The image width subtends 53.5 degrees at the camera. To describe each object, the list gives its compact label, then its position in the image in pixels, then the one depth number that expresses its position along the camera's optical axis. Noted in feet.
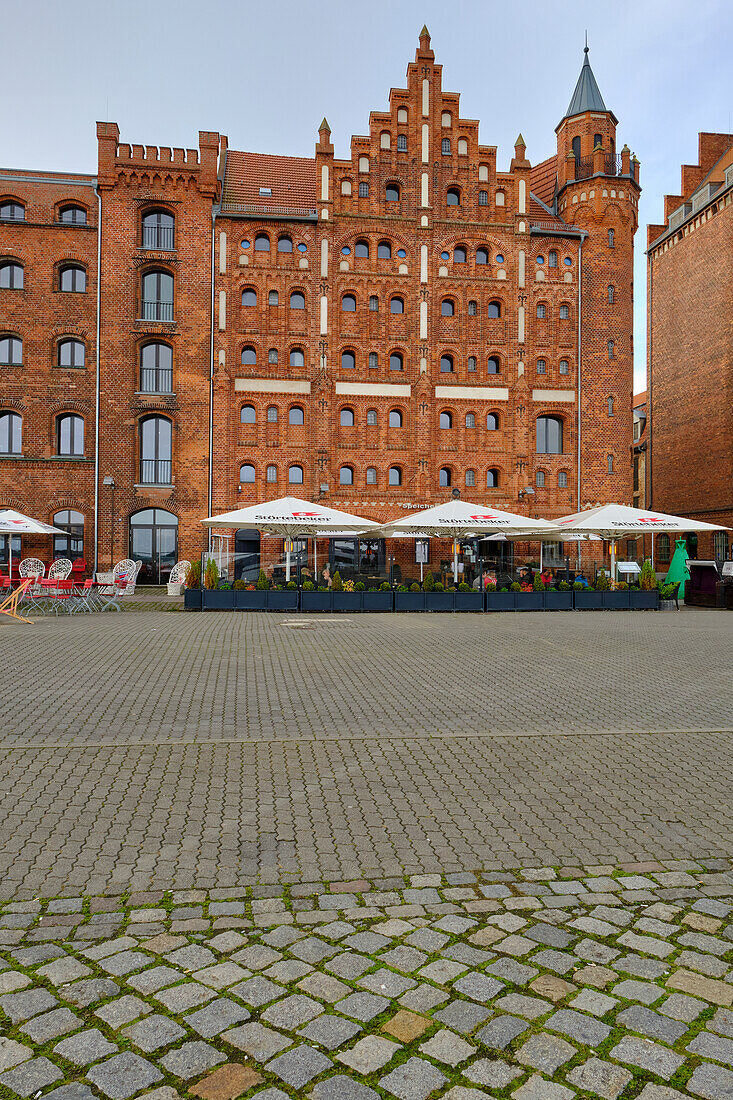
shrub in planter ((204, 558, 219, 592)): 67.77
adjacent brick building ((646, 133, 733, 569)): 111.45
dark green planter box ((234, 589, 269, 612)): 66.49
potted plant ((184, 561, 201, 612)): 65.87
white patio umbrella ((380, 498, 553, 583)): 69.92
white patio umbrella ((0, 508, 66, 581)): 71.87
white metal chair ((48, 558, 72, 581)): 65.31
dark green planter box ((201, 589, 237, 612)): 66.03
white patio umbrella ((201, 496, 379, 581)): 68.49
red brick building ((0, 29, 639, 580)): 99.81
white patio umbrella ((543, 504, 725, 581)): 73.26
